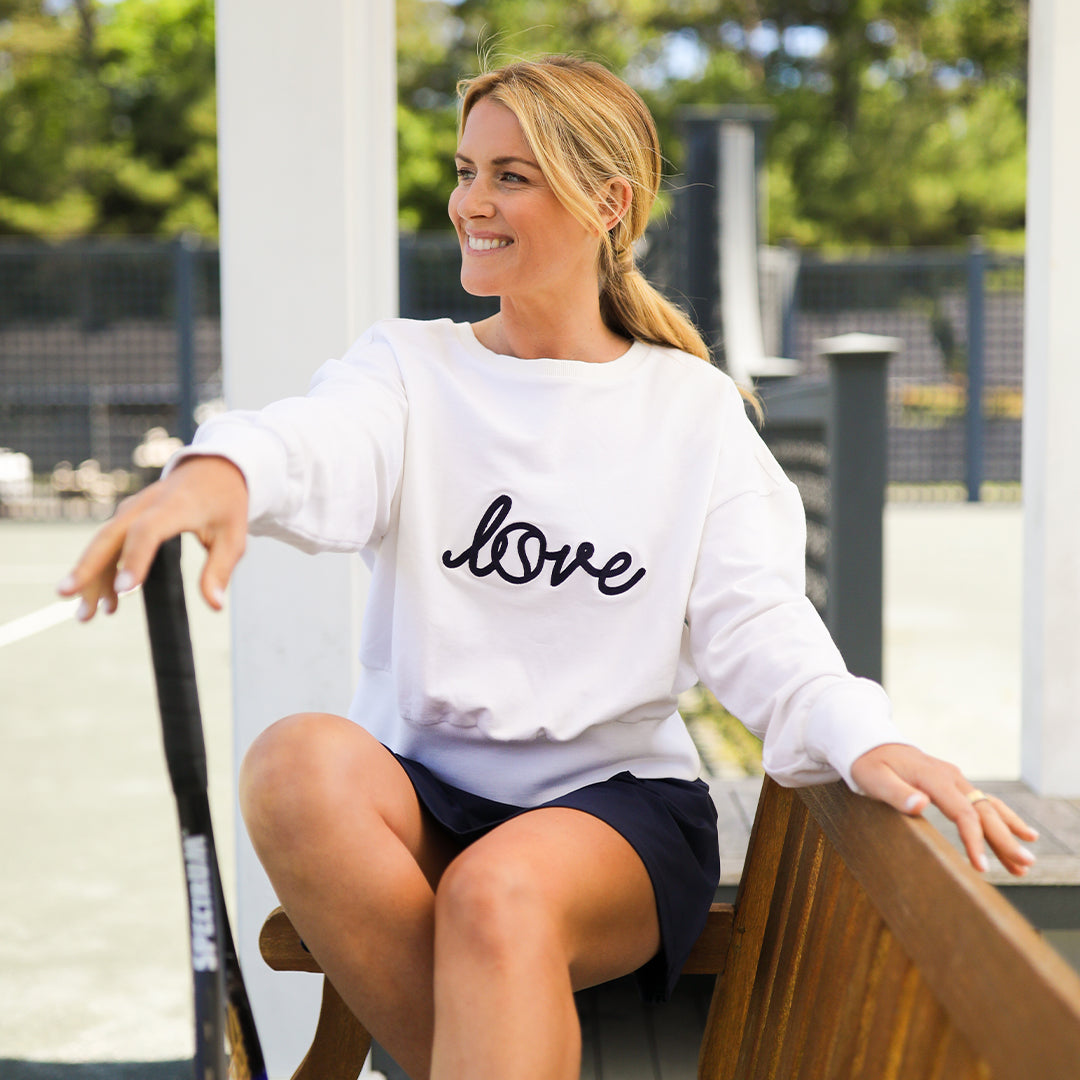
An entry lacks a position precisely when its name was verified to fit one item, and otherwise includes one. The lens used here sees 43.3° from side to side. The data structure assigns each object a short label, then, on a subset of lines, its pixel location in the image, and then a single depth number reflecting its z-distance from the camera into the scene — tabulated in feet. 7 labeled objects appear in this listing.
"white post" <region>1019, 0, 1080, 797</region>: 8.13
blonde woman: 4.13
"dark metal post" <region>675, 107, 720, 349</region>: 17.92
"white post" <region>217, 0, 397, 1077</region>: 6.72
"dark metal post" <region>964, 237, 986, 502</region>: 35.94
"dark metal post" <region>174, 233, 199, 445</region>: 34.65
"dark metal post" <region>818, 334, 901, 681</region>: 9.73
